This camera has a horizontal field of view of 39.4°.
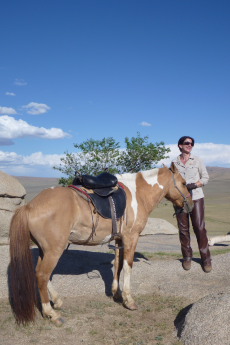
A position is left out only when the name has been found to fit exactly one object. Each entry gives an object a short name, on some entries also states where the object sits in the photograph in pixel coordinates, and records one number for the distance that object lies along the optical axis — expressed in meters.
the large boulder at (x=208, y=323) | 3.98
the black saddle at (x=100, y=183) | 5.11
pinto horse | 4.53
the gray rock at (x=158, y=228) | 16.70
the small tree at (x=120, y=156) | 21.23
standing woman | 6.64
